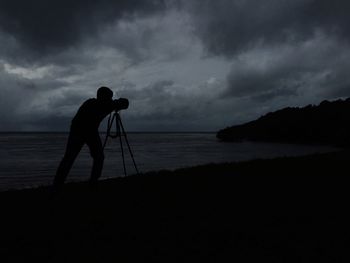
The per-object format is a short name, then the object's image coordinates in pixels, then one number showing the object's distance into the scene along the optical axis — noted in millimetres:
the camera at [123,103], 9945
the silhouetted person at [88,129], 9359
